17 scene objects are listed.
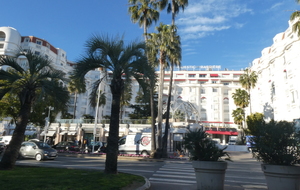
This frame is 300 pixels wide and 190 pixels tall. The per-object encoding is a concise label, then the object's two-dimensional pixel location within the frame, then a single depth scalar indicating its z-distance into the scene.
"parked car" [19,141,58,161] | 17.89
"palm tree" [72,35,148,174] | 10.21
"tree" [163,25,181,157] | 23.12
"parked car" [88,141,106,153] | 27.45
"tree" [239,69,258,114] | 49.25
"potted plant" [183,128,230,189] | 7.07
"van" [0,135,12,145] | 31.89
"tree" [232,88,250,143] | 52.22
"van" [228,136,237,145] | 49.19
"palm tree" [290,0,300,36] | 18.31
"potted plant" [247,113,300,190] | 6.11
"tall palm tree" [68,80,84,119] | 11.11
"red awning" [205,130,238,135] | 58.97
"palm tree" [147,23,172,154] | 22.74
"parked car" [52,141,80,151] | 29.06
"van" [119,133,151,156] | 24.89
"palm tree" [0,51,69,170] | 10.80
